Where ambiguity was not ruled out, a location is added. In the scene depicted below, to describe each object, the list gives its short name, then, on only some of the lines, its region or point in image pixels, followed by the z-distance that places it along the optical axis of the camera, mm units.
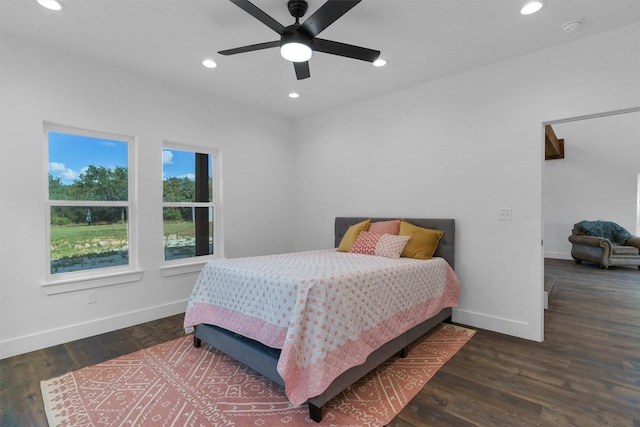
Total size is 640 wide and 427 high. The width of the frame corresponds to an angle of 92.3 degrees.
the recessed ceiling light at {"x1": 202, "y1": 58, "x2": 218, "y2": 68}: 3017
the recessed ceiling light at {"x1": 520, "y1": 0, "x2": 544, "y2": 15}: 2154
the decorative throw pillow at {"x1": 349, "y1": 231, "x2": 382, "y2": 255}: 3400
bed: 1791
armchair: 5828
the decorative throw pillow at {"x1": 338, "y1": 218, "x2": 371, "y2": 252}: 3725
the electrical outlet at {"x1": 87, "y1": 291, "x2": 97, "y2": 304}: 3007
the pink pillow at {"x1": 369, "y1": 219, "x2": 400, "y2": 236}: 3547
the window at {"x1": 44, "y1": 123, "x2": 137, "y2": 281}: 2927
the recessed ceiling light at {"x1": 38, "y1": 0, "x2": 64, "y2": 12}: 2152
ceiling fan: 1731
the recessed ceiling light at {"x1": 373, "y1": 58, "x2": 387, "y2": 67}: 3021
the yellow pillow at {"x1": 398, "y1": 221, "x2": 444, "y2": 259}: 3166
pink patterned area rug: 1815
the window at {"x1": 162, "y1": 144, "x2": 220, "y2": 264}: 3676
